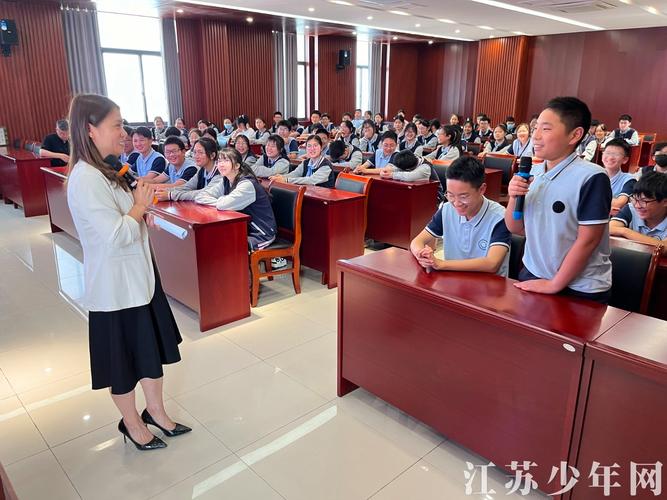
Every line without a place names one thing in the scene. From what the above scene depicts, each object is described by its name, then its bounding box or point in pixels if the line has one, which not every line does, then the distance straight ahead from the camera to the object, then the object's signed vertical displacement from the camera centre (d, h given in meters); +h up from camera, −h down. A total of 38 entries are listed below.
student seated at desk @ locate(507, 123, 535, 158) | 7.20 -0.50
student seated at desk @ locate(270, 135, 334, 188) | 4.45 -0.57
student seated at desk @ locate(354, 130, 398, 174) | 5.04 -0.50
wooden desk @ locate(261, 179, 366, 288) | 3.79 -0.94
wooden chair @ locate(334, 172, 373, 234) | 4.11 -0.64
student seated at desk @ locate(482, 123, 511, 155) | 7.67 -0.54
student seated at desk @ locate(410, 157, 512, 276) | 2.03 -0.52
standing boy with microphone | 1.62 -0.34
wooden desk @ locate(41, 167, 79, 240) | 5.00 -1.00
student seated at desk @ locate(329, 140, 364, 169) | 5.62 -0.56
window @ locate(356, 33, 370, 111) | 13.18 +0.86
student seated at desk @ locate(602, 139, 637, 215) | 3.44 -0.46
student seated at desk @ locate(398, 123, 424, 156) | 6.44 -0.43
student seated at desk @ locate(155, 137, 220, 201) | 3.58 -0.51
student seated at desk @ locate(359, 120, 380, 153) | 7.66 -0.49
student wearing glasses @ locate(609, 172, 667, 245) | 2.46 -0.55
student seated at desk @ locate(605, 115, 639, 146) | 8.91 -0.41
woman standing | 1.67 -0.57
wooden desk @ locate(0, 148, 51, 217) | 6.00 -0.94
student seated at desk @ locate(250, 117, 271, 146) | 8.70 -0.51
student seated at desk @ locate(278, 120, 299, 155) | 7.20 -0.46
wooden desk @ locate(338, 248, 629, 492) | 1.55 -0.86
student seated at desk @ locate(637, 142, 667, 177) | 3.56 -0.37
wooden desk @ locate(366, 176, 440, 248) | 4.53 -0.94
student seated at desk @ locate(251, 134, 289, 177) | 4.70 -0.53
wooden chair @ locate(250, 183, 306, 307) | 3.55 -0.99
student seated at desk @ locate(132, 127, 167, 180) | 4.20 -0.44
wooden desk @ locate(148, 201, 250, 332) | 3.01 -0.97
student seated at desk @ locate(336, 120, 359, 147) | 8.32 -0.44
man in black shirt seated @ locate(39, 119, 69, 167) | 5.96 -0.53
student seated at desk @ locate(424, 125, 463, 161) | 6.07 -0.46
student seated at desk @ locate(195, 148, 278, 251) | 3.34 -0.62
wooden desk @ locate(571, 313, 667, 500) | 1.34 -0.81
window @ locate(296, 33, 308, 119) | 11.61 +0.75
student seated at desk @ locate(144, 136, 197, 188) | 3.94 -0.48
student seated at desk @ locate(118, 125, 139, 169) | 4.66 -0.47
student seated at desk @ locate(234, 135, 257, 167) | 5.13 -0.41
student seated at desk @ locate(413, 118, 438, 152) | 7.64 -0.46
